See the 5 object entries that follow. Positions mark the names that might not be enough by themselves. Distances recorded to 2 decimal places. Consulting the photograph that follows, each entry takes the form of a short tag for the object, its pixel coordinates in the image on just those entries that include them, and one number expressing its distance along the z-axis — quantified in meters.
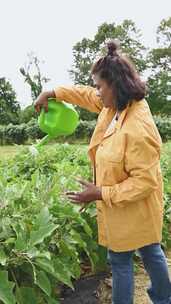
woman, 1.72
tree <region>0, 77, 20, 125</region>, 27.55
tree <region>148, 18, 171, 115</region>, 28.59
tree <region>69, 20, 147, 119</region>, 29.96
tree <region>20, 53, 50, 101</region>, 30.70
